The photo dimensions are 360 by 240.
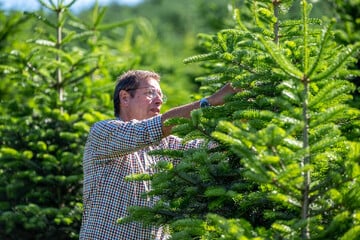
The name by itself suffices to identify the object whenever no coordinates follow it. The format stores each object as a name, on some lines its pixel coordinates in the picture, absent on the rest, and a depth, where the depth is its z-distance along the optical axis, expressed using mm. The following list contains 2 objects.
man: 8713
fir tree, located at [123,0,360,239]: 6253
